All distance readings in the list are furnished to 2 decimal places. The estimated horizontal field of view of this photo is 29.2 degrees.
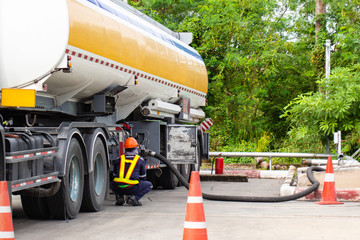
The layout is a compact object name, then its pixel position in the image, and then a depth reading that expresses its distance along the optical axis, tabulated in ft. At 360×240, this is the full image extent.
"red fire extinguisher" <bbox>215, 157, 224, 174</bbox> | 71.15
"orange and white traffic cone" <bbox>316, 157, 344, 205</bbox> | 39.75
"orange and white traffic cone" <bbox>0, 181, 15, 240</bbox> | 20.29
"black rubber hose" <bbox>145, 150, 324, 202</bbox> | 41.37
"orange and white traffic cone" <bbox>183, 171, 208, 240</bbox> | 21.94
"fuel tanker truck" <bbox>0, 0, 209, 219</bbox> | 30.68
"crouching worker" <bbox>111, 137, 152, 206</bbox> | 39.93
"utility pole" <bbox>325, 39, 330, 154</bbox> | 75.36
